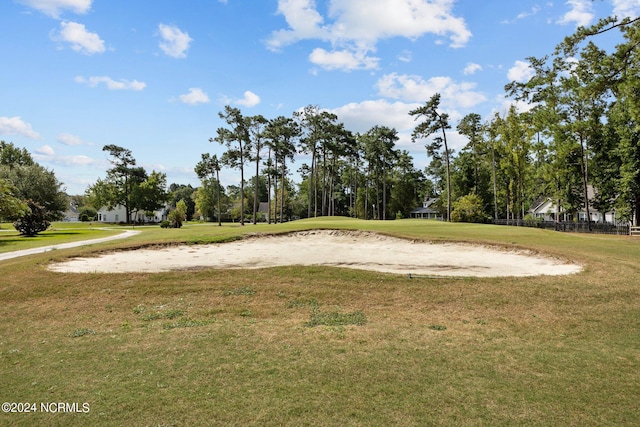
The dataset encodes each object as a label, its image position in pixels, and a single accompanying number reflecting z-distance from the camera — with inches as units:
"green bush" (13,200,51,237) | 1338.6
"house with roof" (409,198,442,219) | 3847.7
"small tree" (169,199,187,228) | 2188.7
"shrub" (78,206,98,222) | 4045.3
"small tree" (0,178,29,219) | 1077.8
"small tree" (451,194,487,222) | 2041.1
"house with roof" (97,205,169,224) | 3732.8
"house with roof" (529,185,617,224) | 2265.7
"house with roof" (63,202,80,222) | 4515.5
